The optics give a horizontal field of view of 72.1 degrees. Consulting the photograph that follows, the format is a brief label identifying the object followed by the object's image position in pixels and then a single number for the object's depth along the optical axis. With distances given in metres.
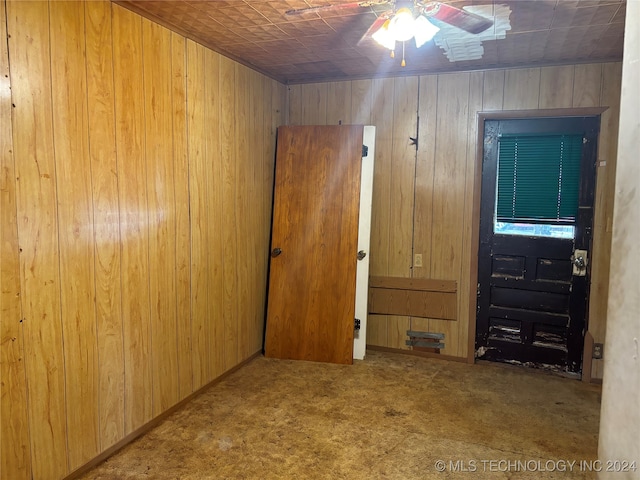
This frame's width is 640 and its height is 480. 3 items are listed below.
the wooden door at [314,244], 3.67
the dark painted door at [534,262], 3.36
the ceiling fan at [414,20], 1.90
